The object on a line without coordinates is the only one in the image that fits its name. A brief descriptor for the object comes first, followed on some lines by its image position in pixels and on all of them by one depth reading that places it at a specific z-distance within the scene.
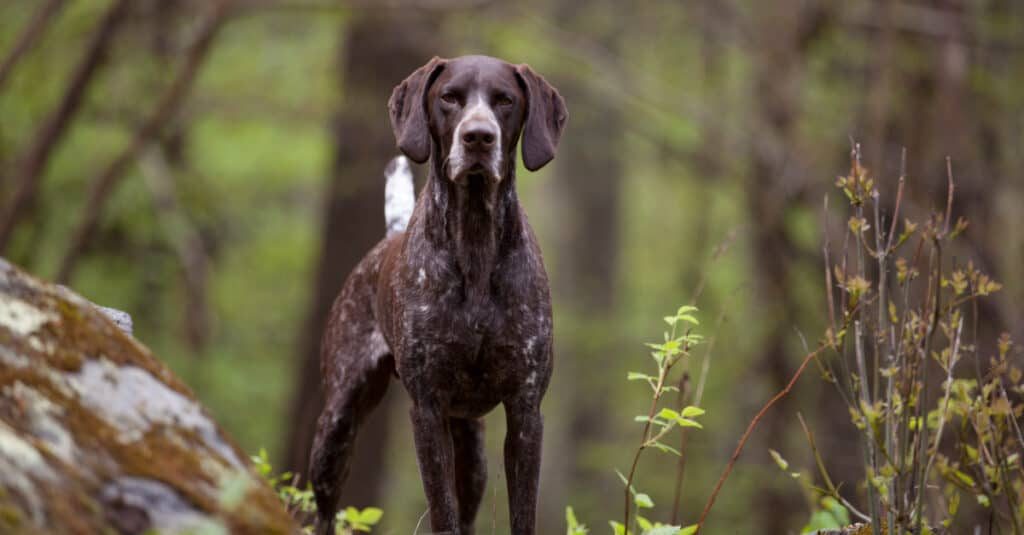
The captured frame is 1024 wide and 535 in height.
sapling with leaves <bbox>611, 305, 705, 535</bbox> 8.40
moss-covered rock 5.57
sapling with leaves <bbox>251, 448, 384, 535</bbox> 9.83
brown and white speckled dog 8.83
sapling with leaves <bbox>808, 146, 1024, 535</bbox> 7.77
